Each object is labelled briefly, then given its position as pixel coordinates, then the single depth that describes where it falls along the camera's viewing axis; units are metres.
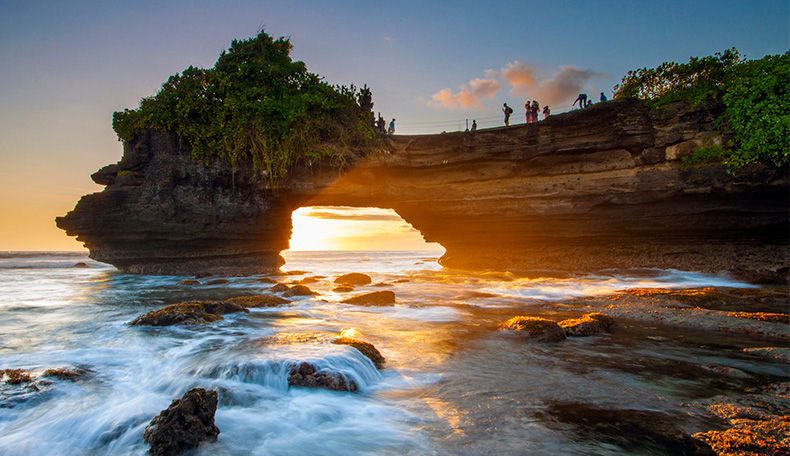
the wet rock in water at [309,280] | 15.65
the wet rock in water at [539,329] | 5.94
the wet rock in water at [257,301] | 9.12
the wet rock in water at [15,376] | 4.32
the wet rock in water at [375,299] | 9.95
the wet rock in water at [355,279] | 15.29
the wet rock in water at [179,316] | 7.16
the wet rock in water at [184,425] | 3.01
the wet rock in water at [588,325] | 6.27
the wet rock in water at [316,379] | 4.34
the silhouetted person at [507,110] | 16.75
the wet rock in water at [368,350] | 5.10
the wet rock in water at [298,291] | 11.13
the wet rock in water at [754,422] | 2.74
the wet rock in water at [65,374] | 4.57
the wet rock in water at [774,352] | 4.90
